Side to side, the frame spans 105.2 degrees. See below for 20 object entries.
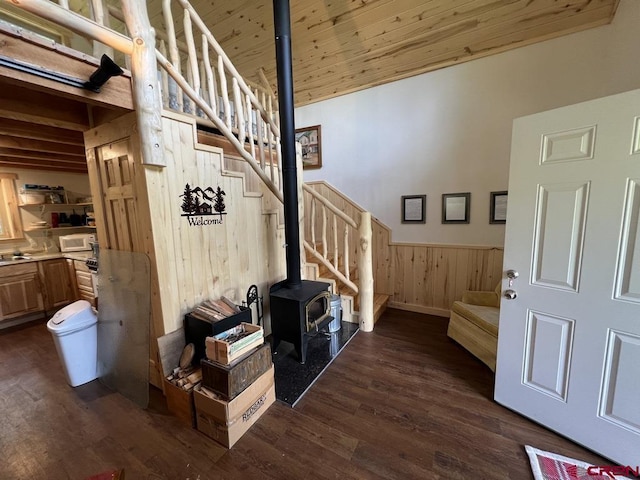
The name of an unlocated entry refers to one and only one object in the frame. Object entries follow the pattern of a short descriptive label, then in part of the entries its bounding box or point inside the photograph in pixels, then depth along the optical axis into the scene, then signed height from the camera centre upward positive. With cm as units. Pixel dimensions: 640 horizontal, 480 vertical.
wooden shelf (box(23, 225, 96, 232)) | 379 -17
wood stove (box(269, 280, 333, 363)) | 229 -97
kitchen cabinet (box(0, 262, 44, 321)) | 322 -98
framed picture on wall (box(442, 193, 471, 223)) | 314 +3
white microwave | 381 -38
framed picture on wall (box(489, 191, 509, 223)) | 293 +2
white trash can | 207 -107
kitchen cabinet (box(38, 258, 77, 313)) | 357 -98
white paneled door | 130 -38
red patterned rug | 134 -147
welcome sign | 200 +8
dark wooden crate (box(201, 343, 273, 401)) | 159 -109
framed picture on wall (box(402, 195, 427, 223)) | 340 +3
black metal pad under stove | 204 -145
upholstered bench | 229 -117
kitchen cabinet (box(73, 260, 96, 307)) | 352 -94
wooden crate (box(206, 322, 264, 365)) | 164 -91
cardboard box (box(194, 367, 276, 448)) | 156 -133
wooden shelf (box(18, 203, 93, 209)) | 369 +22
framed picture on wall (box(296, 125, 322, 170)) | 412 +115
